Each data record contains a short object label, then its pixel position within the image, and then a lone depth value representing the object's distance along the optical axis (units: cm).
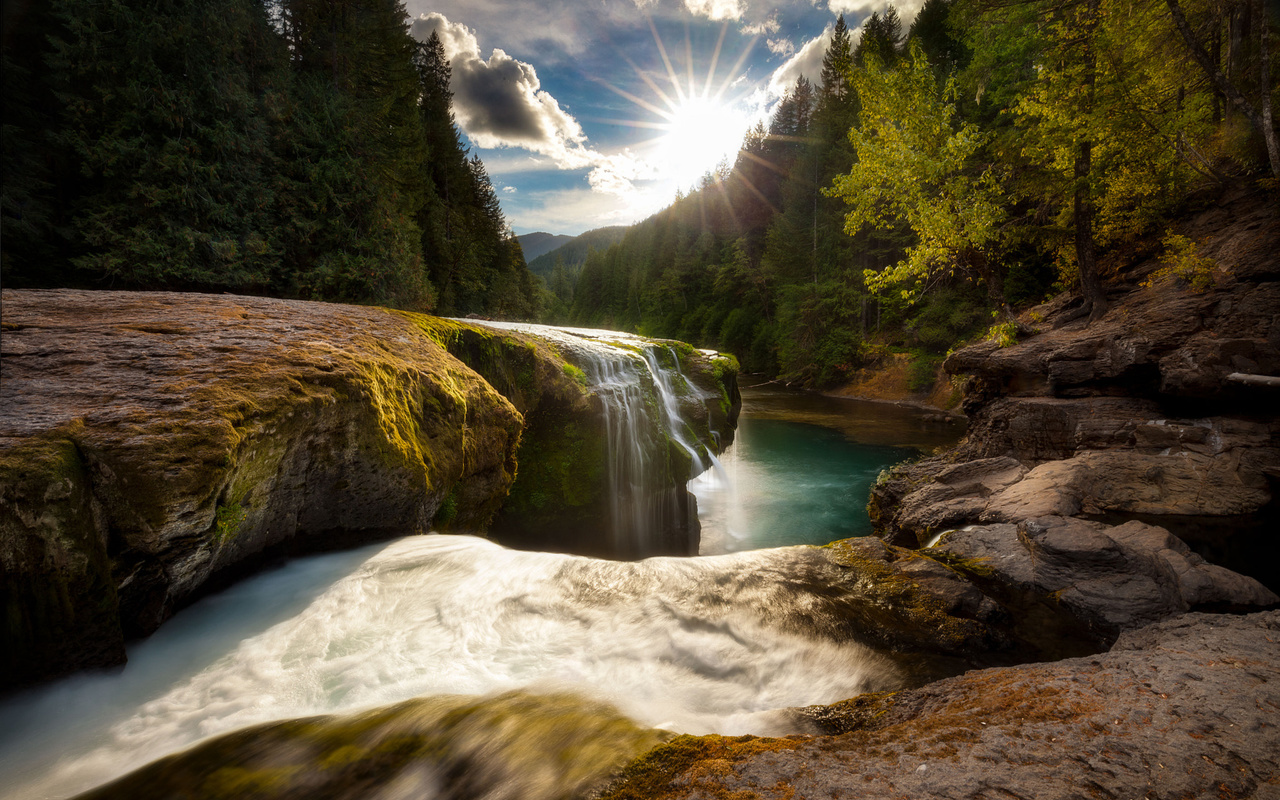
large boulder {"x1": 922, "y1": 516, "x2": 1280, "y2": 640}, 341
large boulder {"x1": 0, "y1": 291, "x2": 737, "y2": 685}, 205
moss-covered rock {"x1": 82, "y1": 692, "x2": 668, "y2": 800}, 180
